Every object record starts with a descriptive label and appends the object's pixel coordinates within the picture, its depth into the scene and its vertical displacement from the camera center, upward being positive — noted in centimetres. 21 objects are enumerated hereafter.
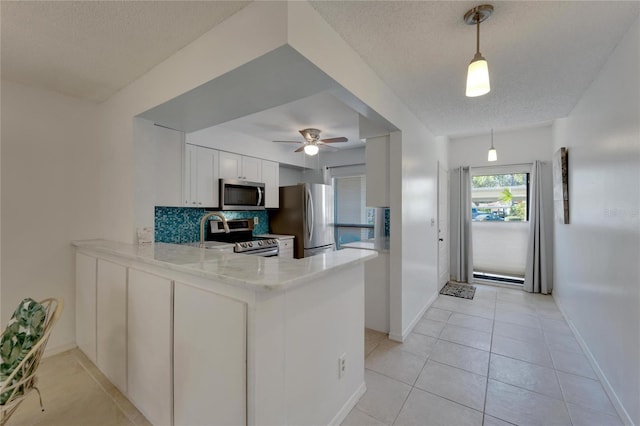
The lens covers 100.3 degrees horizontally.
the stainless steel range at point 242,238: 371 -39
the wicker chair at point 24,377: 118 -75
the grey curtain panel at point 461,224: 478 -19
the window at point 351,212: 534 +4
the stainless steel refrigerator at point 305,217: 462 -6
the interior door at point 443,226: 427 -20
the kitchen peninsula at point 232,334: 118 -65
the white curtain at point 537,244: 424 -49
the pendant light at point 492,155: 397 +88
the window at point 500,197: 466 +30
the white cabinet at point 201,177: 347 +50
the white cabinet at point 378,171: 295 +48
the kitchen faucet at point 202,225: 199 -9
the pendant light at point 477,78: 134 +69
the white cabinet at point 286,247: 441 -56
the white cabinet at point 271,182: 456 +55
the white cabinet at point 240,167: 391 +73
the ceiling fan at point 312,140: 361 +103
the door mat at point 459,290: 417 -126
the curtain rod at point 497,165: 443 +84
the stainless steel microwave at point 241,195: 388 +29
